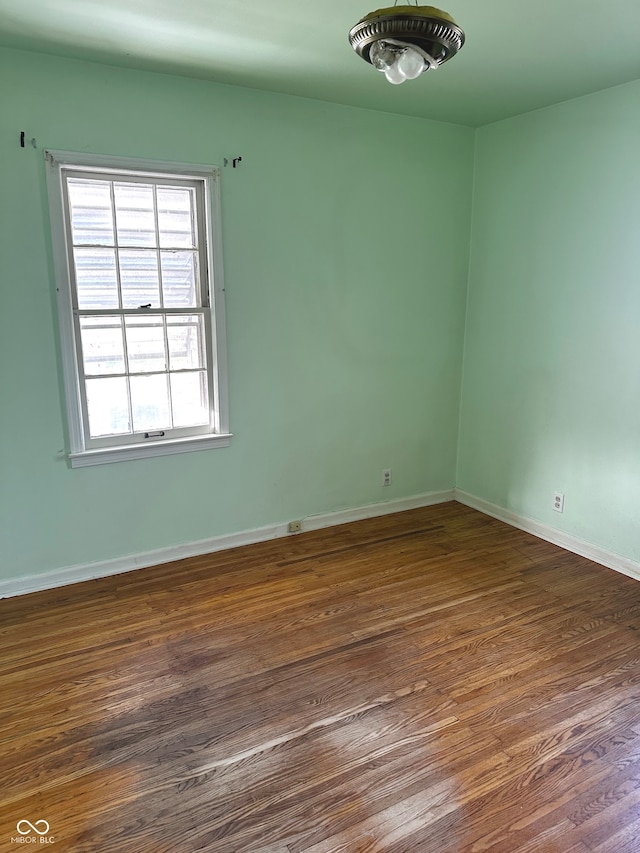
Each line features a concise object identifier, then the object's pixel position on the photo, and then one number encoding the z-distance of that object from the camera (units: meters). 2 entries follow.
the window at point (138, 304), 2.89
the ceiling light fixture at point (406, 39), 1.46
